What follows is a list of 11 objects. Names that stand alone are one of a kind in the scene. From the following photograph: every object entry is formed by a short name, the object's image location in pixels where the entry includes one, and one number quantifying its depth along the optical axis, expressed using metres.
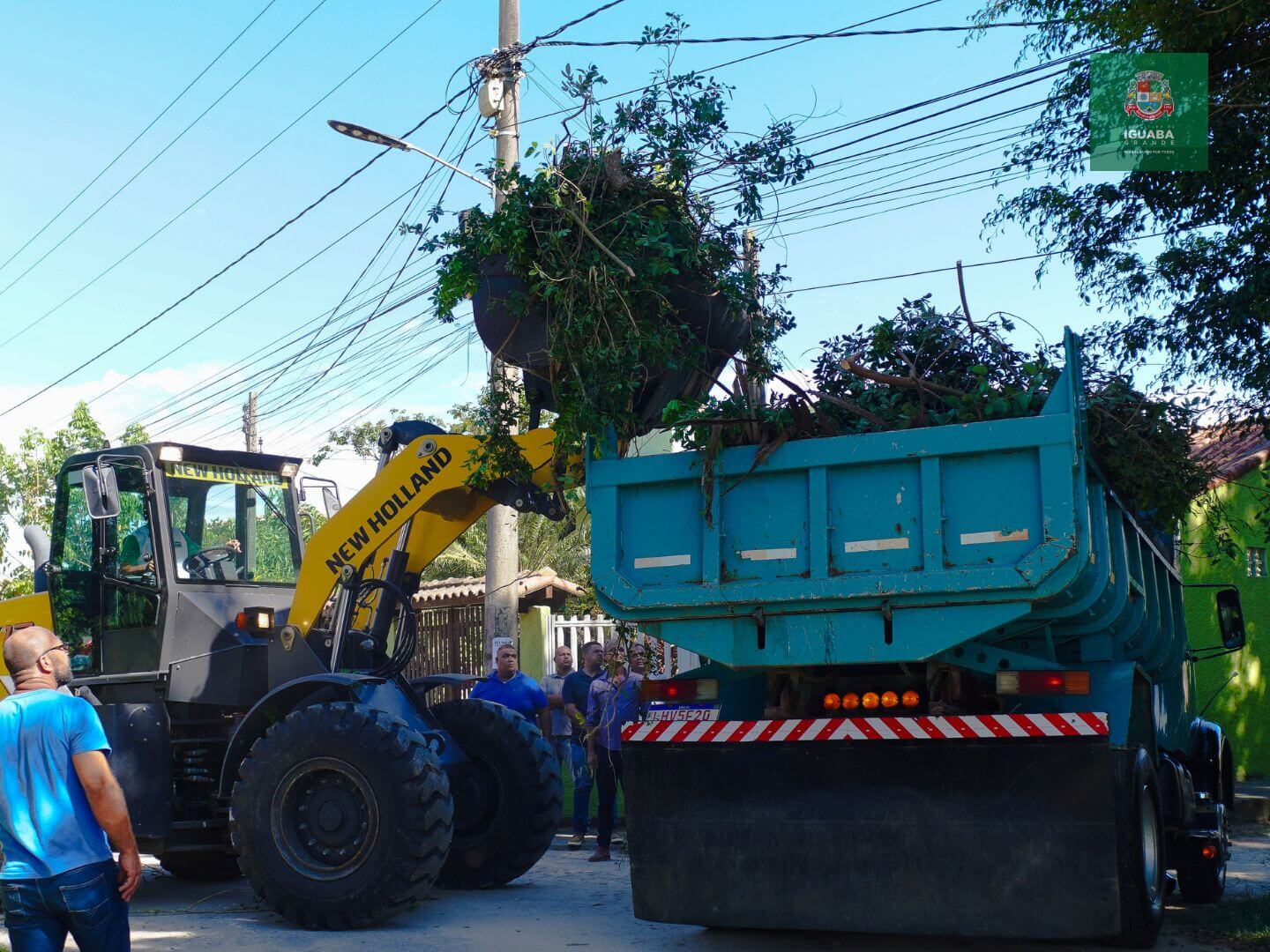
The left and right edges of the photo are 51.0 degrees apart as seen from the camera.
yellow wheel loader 8.01
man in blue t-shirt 4.67
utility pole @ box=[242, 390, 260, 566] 10.10
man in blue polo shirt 11.55
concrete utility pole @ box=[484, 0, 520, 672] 13.55
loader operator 9.53
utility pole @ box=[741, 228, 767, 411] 7.35
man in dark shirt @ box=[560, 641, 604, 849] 12.06
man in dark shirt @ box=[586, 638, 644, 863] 11.04
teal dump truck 6.14
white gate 15.67
